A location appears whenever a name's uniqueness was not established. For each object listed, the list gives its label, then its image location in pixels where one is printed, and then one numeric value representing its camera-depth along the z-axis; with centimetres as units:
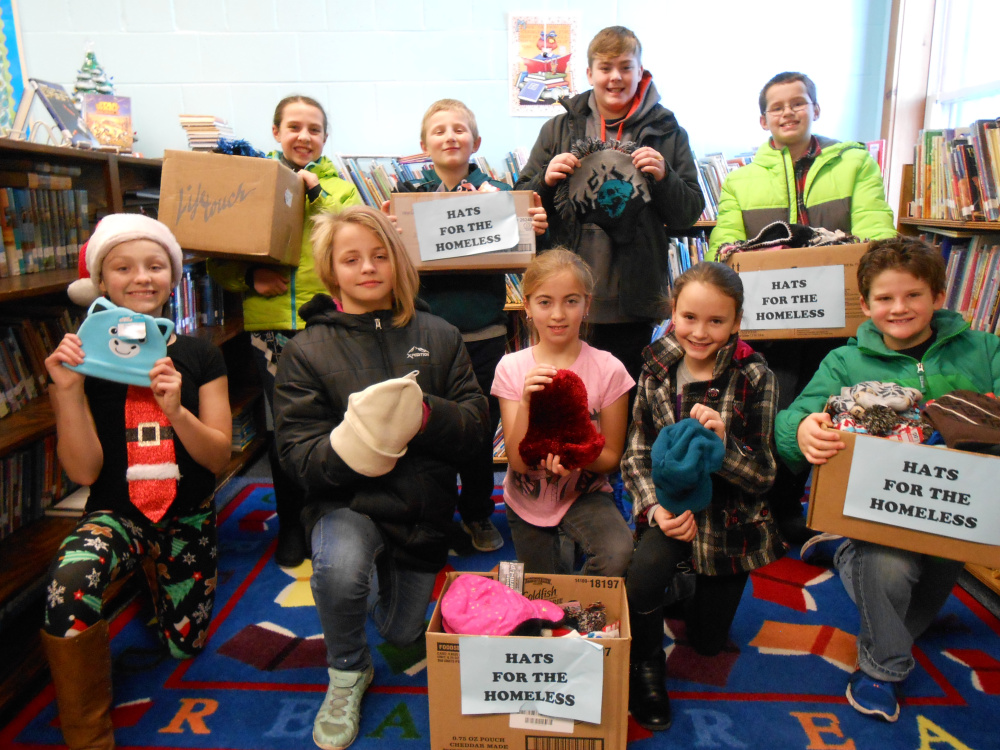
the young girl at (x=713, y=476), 156
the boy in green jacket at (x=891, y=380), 152
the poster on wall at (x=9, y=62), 296
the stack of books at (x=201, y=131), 265
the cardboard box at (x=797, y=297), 189
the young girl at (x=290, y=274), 217
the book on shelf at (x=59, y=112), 241
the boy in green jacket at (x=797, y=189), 206
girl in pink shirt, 166
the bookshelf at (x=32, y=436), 165
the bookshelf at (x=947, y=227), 199
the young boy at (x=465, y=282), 203
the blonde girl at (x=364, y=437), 148
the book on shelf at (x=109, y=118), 257
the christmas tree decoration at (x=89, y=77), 273
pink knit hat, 135
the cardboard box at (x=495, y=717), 129
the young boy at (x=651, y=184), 190
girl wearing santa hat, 142
